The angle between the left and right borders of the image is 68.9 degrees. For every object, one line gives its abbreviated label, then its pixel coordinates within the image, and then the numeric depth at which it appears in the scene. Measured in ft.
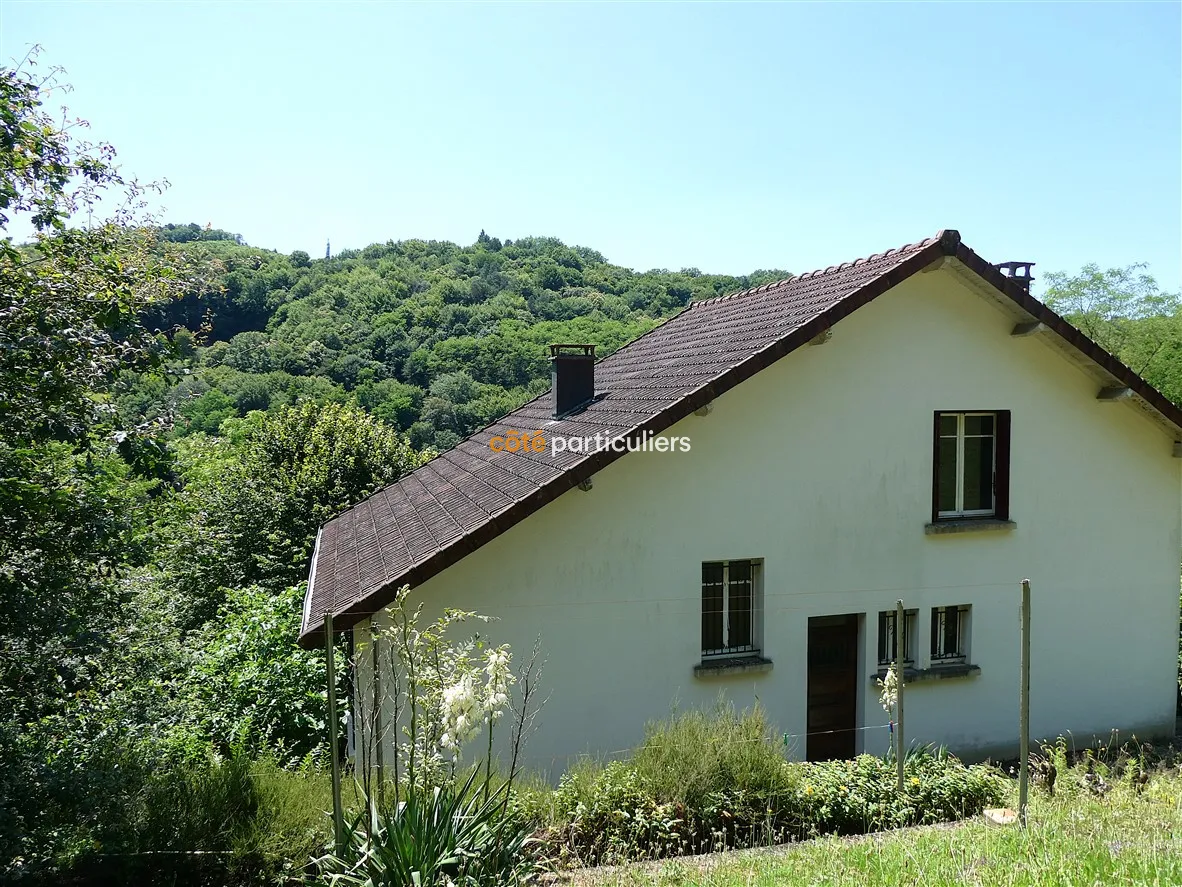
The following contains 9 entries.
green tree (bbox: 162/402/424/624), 55.57
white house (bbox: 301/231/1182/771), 30.27
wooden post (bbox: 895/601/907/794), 24.39
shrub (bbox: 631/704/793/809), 23.38
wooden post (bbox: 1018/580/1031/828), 22.21
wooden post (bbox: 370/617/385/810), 19.17
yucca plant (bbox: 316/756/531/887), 17.21
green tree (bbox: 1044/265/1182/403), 121.19
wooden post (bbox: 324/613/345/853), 18.16
